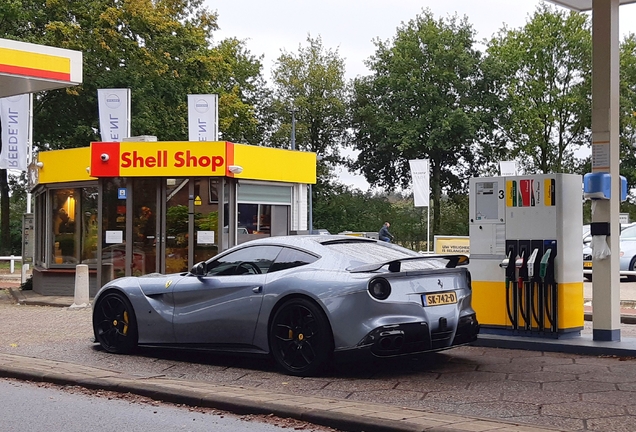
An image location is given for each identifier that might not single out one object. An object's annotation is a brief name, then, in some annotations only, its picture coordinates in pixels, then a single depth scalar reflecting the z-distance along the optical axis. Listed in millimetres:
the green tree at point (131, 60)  40781
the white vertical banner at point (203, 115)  30594
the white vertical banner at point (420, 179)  37469
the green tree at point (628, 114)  57156
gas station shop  19562
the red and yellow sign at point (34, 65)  16375
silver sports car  8180
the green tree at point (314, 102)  62000
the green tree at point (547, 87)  57625
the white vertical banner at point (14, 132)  30484
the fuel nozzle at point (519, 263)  10559
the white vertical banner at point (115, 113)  29531
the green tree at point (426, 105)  57656
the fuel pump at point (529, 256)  10383
